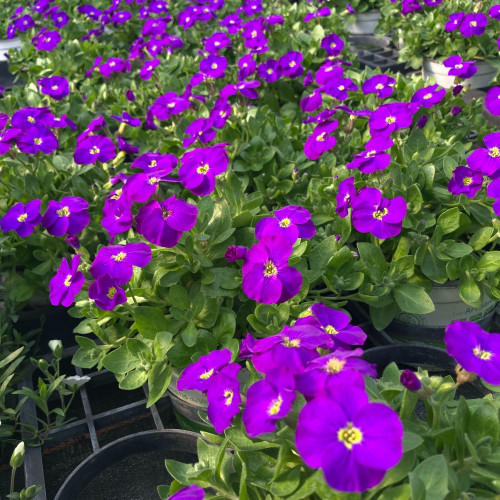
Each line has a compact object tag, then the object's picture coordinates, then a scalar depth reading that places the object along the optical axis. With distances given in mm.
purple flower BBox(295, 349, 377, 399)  160
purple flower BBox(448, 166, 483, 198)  303
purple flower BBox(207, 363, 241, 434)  189
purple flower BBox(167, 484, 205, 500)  177
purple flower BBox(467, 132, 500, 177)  292
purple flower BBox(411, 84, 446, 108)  389
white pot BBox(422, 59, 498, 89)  579
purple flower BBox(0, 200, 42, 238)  322
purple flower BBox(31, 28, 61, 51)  626
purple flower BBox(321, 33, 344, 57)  552
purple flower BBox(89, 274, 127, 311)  251
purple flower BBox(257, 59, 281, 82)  510
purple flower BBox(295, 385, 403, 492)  144
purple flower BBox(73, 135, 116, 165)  374
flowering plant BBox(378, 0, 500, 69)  534
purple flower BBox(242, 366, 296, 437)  165
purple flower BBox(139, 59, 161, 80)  533
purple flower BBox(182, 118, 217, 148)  377
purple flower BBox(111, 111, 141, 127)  447
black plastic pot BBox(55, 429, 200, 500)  275
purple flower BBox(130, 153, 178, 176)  301
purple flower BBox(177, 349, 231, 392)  208
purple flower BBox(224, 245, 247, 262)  258
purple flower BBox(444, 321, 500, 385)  179
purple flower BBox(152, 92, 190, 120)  435
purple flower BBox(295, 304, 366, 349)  203
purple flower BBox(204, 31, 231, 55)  577
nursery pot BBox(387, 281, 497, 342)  327
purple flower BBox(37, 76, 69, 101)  489
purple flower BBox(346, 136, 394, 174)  312
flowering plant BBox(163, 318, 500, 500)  149
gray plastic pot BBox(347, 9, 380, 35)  866
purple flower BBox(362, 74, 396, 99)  415
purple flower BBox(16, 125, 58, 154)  361
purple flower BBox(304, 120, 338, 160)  365
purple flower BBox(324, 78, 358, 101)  426
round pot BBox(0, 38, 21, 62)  873
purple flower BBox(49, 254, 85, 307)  263
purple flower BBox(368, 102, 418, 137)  349
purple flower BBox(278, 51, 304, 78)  512
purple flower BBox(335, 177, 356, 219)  308
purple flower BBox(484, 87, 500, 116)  383
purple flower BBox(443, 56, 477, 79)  437
